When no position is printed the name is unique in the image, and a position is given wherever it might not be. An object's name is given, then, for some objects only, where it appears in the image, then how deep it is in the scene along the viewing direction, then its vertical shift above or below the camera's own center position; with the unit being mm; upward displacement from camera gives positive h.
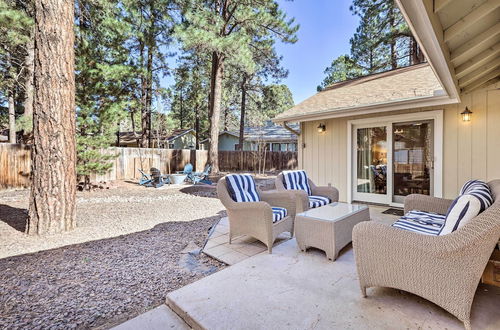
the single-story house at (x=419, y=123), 2709 +813
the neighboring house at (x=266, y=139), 20562 +1985
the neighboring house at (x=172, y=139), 19766 +1958
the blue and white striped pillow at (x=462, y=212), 1771 -371
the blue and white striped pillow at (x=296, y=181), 4527 -350
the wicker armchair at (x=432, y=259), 1578 -697
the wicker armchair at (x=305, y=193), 3869 -550
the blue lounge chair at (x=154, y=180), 9898 -701
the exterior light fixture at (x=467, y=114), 4461 +838
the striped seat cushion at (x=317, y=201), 4068 -662
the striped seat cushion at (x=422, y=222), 2514 -677
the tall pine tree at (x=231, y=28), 10086 +6061
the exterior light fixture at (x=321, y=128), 6337 +857
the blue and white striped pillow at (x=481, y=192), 1883 -274
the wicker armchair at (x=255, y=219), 3092 -758
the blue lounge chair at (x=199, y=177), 10766 -652
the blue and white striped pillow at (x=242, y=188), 3572 -386
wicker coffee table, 2795 -781
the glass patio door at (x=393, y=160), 5078 +31
